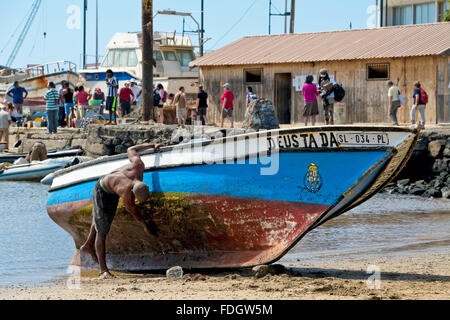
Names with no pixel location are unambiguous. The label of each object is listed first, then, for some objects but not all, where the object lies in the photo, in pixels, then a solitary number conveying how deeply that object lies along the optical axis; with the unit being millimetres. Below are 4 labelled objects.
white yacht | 41125
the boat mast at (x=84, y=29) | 53141
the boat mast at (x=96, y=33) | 53053
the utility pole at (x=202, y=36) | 44594
